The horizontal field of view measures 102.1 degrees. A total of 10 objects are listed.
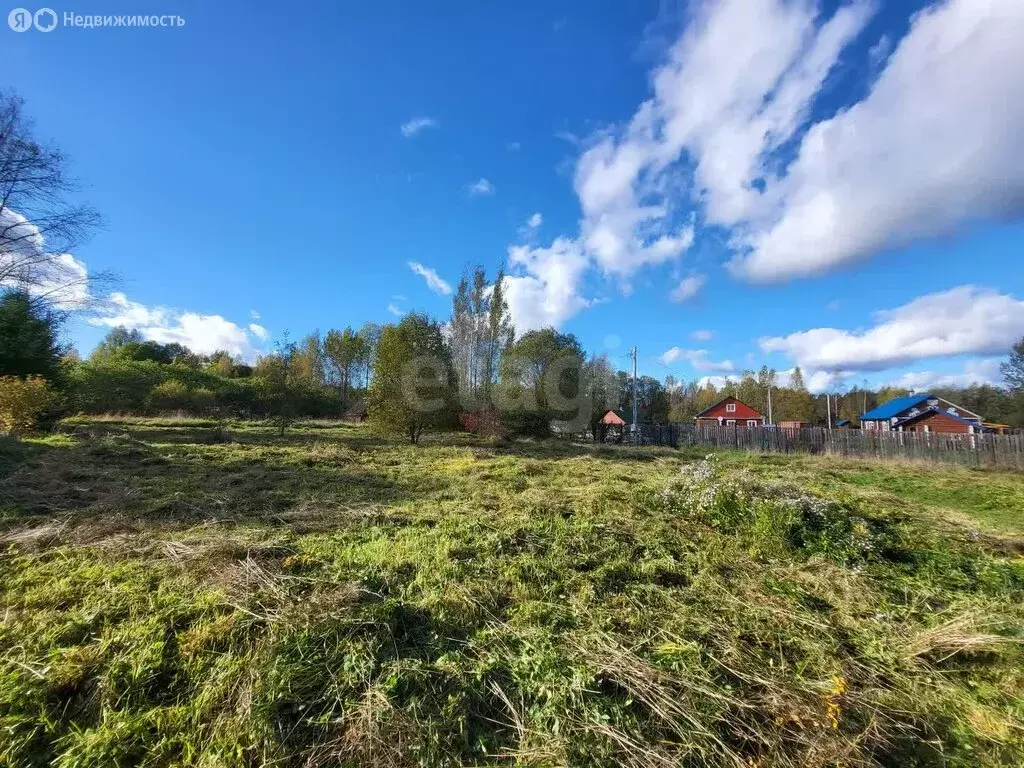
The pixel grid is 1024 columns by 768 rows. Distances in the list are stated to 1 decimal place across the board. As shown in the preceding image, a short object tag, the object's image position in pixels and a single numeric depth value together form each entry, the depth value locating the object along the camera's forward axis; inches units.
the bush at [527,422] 901.2
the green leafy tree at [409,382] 618.2
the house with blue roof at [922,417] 997.8
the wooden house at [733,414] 1381.6
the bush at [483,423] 792.3
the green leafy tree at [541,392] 916.0
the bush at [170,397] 936.3
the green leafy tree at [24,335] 530.8
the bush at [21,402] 476.7
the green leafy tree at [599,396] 1010.1
